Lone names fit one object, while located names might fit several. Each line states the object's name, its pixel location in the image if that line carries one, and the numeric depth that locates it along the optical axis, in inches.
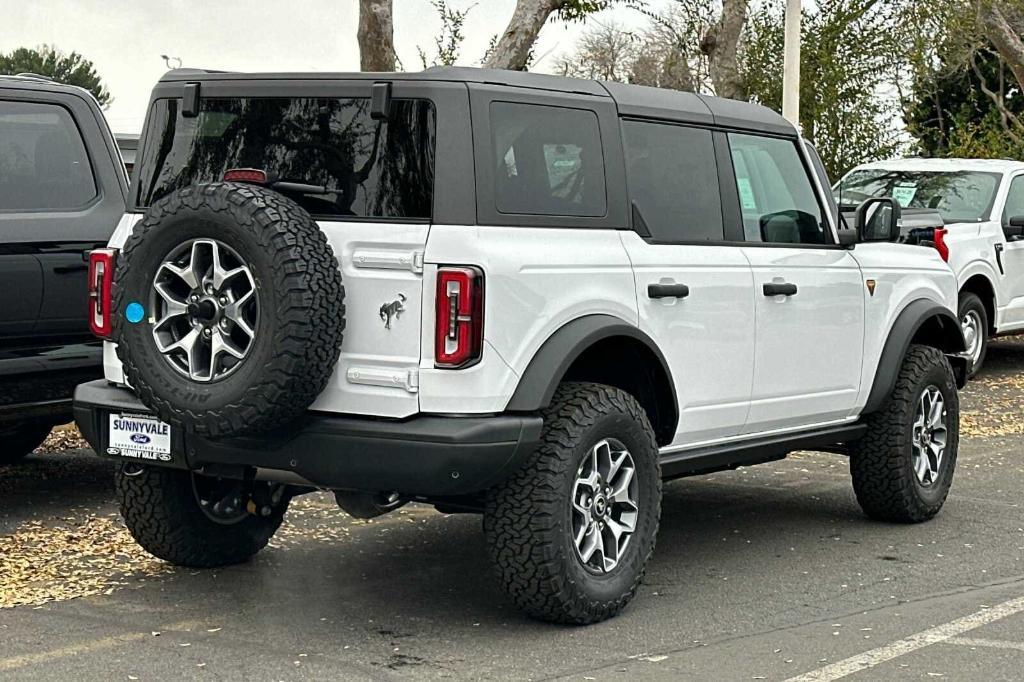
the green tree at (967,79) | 878.4
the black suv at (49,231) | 301.4
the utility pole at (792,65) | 683.4
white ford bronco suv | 215.5
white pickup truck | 564.4
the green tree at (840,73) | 776.9
